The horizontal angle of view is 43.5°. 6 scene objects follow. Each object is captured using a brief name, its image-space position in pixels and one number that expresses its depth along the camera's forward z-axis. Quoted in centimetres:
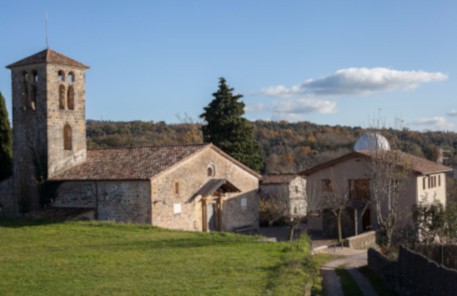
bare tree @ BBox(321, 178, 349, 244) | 3058
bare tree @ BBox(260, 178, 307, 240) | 3329
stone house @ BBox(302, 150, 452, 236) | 3303
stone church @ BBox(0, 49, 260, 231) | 2862
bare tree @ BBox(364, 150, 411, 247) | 2912
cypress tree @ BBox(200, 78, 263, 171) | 4219
